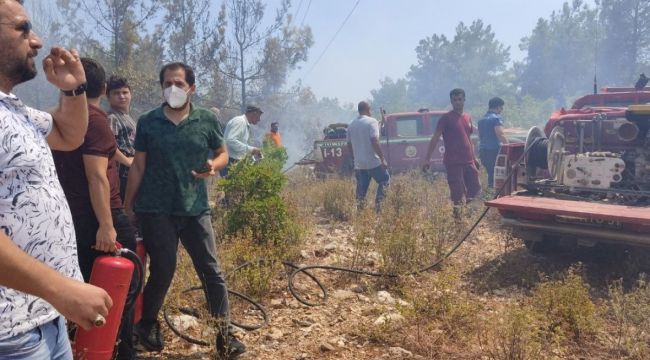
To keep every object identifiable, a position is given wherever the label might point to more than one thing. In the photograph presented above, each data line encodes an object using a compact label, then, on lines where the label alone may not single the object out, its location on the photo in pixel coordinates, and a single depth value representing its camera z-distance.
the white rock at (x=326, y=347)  3.16
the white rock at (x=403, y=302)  3.83
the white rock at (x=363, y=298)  4.04
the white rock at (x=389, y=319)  3.32
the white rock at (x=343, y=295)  4.13
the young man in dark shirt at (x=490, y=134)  7.62
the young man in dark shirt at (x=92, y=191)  2.62
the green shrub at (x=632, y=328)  2.96
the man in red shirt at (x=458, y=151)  6.37
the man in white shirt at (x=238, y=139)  6.54
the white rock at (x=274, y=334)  3.37
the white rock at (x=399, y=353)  3.05
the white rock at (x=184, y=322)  3.45
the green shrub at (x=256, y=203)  5.07
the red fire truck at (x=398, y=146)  11.05
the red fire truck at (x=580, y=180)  4.08
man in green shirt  2.95
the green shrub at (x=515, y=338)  2.78
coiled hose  3.29
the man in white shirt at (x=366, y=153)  6.88
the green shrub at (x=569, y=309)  3.26
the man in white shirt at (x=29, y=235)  1.25
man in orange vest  10.12
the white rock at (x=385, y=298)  3.93
